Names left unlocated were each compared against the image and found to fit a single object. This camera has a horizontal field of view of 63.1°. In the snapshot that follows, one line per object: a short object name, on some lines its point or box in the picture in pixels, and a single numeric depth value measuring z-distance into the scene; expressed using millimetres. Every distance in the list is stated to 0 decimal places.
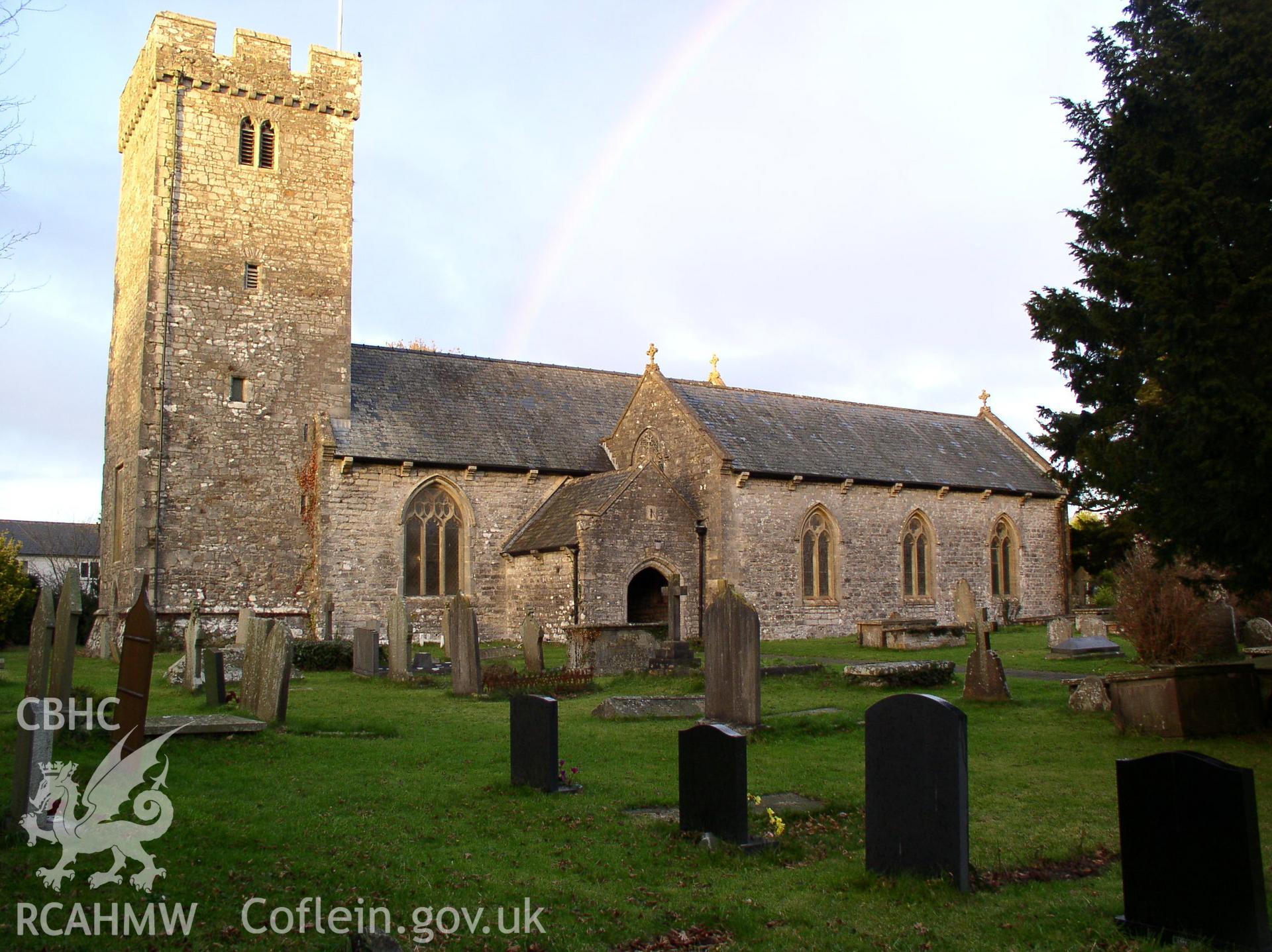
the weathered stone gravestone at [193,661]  15914
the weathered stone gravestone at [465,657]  15953
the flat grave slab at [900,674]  15883
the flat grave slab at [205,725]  9922
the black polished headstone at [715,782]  7188
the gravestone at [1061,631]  21922
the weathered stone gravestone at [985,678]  14195
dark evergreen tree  9484
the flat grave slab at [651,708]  13352
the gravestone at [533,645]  18828
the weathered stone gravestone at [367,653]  19156
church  25000
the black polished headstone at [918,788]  6066
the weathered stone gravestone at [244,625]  19547
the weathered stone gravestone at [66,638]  8047
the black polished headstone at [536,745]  8836
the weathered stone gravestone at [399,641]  18125
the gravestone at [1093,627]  22609
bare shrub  18203
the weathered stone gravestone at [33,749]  6746
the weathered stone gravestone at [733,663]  12336
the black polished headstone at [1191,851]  4973
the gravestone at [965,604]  27938
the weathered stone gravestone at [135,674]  8359
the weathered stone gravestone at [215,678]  13711
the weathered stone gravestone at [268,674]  12086
